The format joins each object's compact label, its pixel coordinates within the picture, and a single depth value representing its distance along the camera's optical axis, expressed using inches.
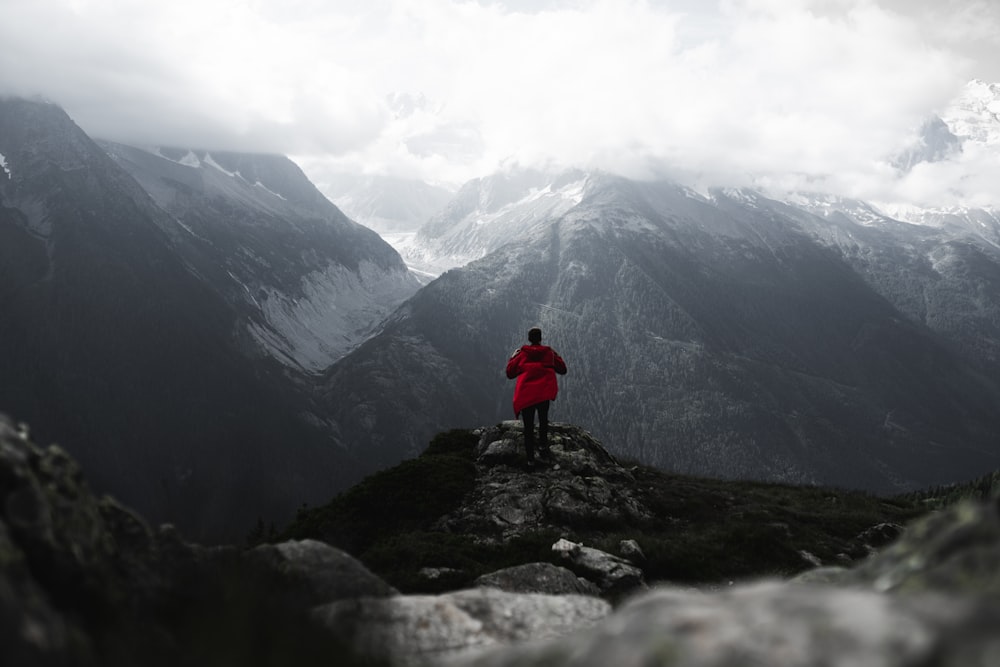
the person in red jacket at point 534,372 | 808.9
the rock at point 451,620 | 302.5
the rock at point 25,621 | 169.9
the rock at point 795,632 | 127.0
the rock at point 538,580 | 526.9
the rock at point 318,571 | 402.6
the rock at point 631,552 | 693.3
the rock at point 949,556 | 168.4
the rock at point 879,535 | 949.2
